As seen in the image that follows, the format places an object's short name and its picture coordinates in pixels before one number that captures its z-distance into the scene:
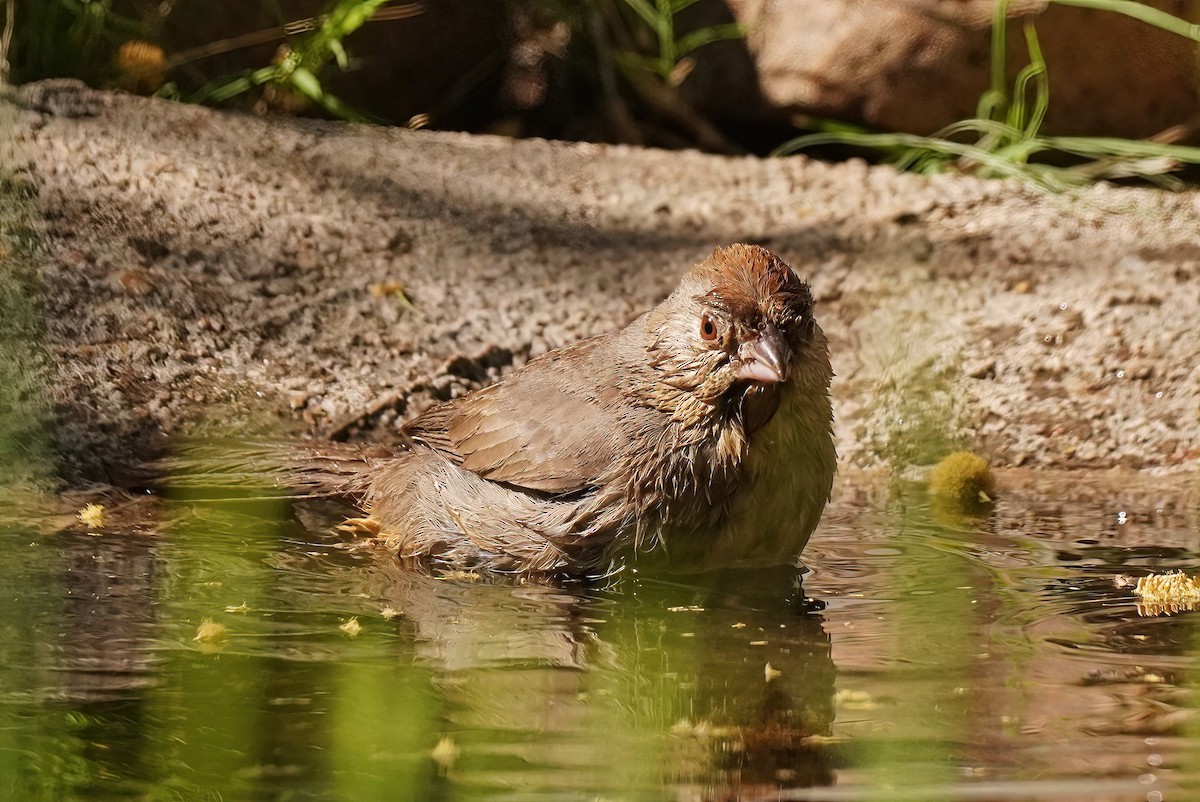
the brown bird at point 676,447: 8.10
